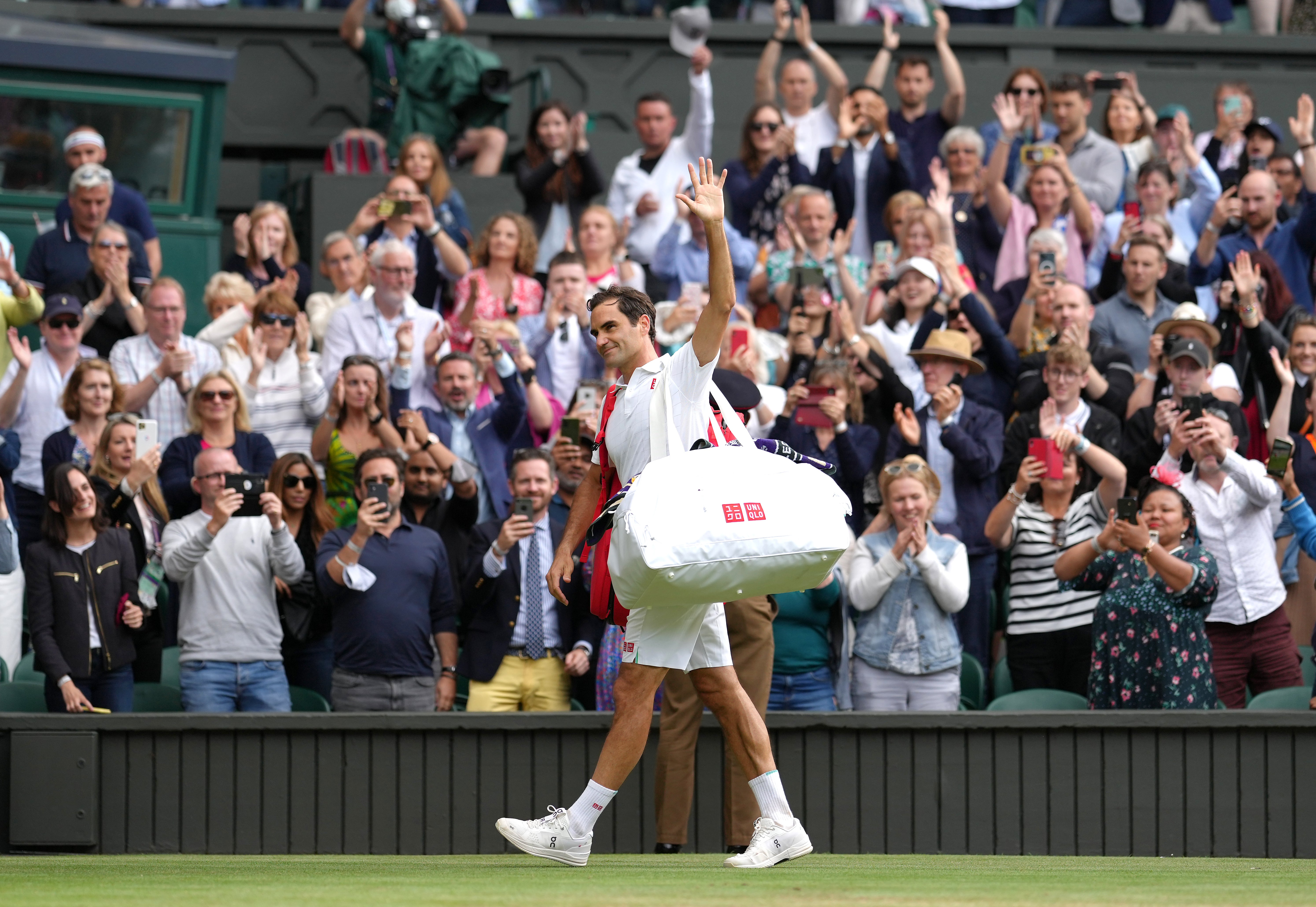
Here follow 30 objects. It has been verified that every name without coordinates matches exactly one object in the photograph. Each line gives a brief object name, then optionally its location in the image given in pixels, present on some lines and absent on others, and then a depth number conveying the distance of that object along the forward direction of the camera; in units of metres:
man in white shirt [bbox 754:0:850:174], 28.09
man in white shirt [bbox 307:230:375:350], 24.31
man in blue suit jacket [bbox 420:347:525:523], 21.48
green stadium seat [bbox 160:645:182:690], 19.64
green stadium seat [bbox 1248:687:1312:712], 18.02
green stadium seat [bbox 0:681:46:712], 18.36
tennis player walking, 13.16
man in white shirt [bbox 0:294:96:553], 21.14
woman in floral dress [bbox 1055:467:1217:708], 17.27
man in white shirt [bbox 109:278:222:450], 21.42
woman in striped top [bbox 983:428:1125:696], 19.19
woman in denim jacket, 18.20
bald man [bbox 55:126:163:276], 25.44
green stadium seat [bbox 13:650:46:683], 19.17
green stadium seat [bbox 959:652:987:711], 19.34
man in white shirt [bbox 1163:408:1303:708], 18.83
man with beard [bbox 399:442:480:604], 20.23
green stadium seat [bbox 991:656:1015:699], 19.58
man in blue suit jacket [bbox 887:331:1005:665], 20.28
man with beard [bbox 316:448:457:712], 18.19
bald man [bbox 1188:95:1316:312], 25.08
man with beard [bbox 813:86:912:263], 27.19
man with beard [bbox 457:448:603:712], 18.87
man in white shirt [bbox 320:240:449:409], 22.53
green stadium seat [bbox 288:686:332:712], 18.69
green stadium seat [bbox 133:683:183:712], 18.94
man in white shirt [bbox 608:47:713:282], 27.86
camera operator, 29.81
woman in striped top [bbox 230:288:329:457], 21.58
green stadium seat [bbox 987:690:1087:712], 18.11
